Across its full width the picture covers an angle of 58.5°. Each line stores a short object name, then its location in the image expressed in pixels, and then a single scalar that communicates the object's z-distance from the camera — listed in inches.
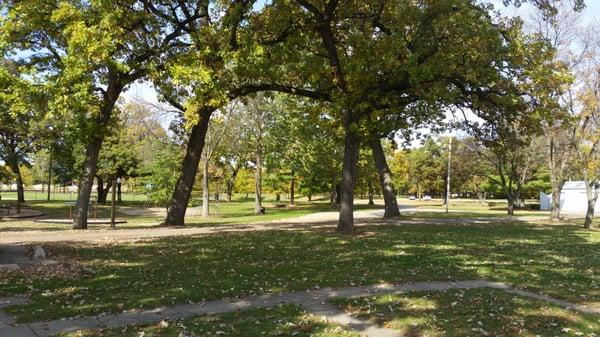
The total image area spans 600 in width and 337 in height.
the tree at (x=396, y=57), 671.8
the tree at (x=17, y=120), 690.8
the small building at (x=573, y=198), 2126.0
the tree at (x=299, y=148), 1686.8
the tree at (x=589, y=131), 1036.5
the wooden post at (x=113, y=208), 888.9
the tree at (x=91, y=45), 652.1
